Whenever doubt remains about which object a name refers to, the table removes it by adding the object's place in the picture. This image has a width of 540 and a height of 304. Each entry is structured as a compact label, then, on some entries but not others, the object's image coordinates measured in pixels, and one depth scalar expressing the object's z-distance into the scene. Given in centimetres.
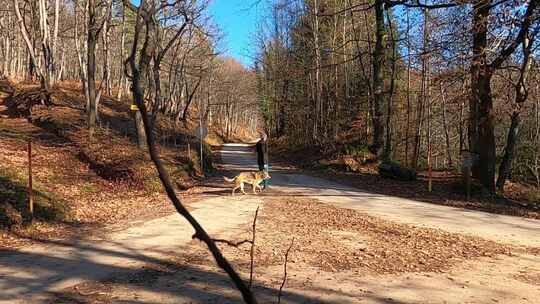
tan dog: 1622
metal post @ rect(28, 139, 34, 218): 1035
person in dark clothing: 1867
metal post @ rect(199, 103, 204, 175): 2247
